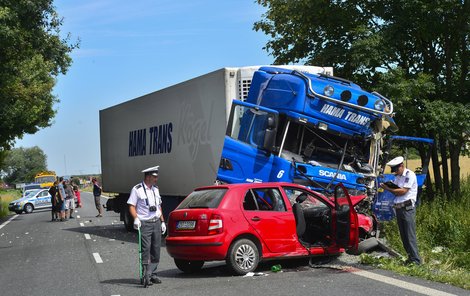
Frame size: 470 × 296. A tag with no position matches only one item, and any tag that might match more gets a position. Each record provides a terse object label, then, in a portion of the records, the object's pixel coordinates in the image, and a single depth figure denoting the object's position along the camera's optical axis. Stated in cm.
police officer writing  1014
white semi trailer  1472
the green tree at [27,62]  1612
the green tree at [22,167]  16248
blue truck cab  1299
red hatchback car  984
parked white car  3981
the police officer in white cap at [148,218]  945
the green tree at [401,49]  1983
